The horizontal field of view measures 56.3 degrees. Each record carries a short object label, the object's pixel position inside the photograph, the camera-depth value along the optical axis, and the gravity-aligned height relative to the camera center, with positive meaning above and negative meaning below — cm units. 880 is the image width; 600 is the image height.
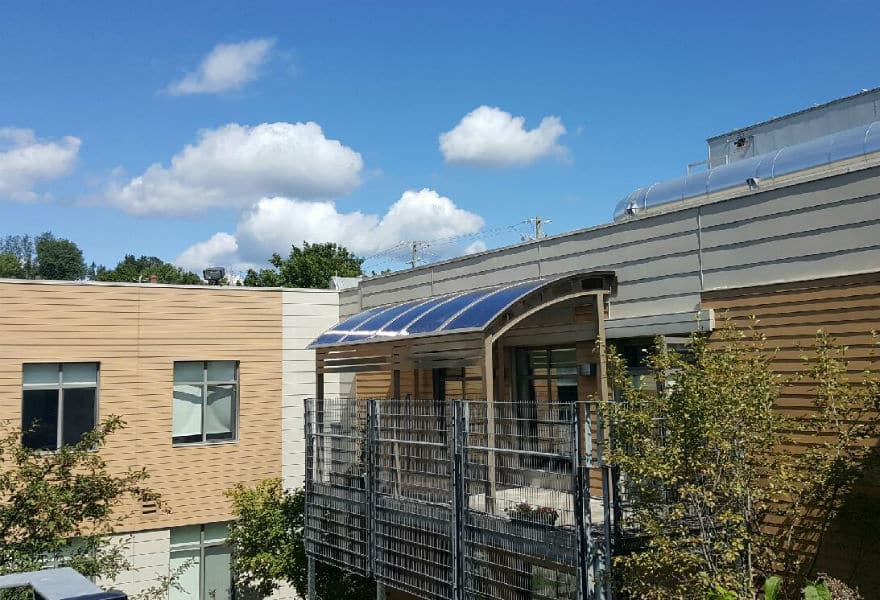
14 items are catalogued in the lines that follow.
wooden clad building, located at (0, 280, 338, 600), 1523 +31
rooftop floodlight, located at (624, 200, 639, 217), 1412 +310
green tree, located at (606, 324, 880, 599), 695 -64
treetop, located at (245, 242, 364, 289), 5753 +923
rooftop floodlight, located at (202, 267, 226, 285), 1911 +294
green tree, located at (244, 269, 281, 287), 5847 +877
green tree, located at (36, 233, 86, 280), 9619 +1686
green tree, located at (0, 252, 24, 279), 8569 +1512
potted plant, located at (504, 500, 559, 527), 801 -120
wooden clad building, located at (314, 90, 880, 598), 838 +138
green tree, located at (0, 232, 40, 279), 10628 +2112
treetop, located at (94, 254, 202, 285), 7319 +1188
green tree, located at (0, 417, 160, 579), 992 -131
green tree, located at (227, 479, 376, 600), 1416 -252
